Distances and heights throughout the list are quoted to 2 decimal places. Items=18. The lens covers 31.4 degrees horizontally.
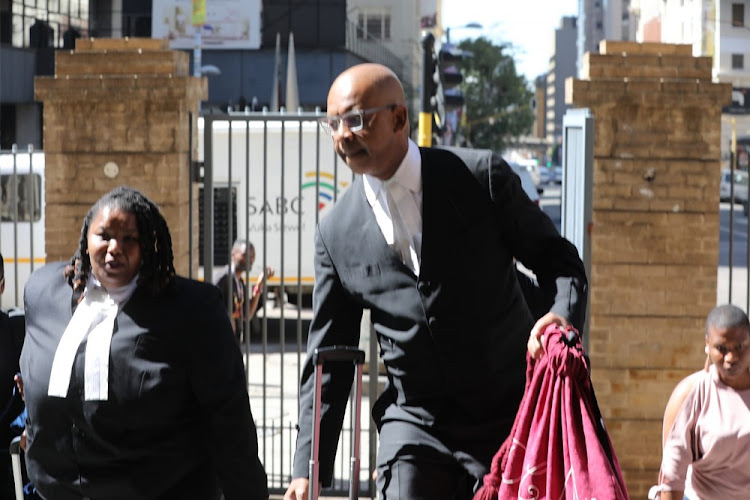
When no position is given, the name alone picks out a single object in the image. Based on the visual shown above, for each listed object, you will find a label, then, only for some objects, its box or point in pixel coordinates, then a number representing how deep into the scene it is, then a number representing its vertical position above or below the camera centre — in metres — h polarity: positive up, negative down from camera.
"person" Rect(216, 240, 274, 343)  8.18 -0.73
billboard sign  40.66 +5.00
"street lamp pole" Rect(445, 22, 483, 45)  35.31 +4.76
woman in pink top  5.39 -0.97
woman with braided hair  3.94 -0.58
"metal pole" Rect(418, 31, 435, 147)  13.12 +1.03
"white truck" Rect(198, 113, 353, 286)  15.59 +0.05
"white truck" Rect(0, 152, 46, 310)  15.03 -0.44
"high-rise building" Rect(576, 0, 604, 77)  165.00 +21.06
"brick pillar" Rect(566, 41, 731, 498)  7.62 -0.09
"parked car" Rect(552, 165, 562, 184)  102.14 +1.12
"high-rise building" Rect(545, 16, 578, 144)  193.88 +17.48
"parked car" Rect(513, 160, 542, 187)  77.36 +1.12
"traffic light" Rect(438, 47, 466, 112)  16.08 +1.65
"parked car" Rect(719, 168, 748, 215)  26.21 +0.06
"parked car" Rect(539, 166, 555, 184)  108.25 +1.14
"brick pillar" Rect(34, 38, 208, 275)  7.76 +0.32
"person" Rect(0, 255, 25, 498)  4.88 -0.74
